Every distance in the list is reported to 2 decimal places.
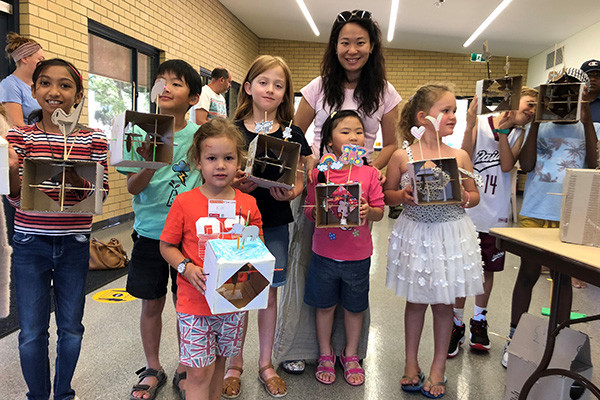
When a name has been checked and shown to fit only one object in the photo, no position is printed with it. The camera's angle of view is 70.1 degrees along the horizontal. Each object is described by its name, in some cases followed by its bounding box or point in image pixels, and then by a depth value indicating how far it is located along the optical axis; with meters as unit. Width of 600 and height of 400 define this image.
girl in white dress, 1.71
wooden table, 1.18
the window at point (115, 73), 4.39
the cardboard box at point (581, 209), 1.37
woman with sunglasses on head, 1.87
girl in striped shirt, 1.40
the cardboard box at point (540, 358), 1.41
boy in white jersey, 2.18
